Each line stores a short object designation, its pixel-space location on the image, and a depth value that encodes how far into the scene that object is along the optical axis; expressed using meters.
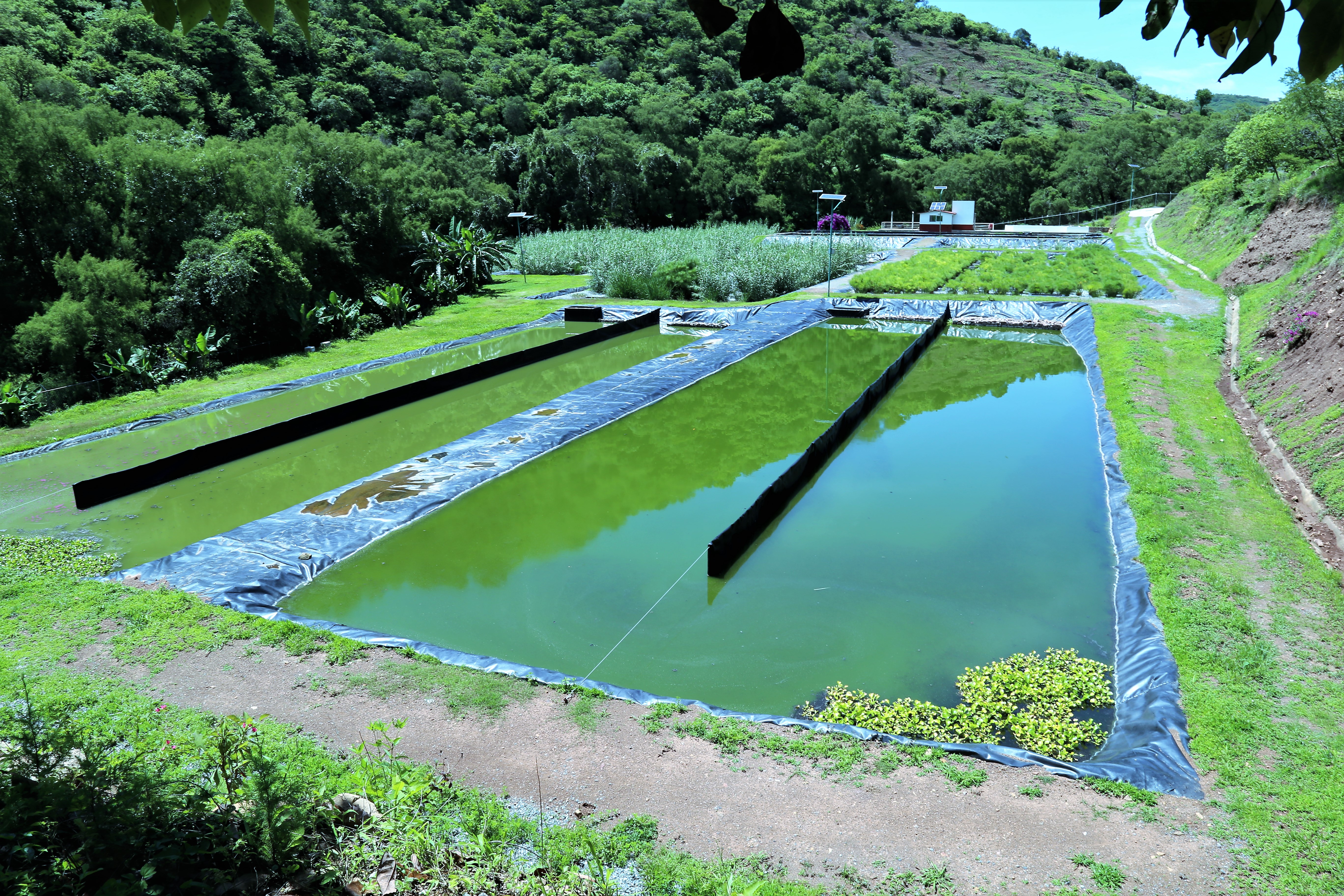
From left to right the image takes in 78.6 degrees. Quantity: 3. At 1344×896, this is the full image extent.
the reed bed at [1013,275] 21.86
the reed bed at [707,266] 23.36
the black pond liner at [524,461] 4.72
